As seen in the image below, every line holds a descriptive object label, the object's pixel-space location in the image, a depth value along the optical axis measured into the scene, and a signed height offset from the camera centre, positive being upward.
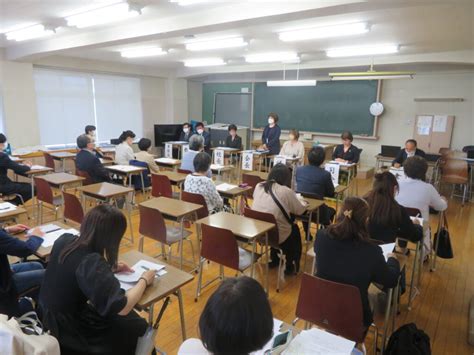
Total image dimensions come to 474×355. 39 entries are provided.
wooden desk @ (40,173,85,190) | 4.07 -0.88
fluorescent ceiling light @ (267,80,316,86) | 6.53 +0.64
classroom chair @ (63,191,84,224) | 3.51 -1.06
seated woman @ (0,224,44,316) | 1.79 -0.96
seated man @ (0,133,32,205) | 4.46 -1.04
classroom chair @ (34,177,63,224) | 4.06 -1.05
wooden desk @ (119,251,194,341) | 1.68 -0.94
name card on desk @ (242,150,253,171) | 7.02 -0.98
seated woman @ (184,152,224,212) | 3.62 -0.79
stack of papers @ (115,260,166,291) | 1.77 -0.91
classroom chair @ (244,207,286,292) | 2.95 -1.07
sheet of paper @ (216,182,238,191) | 4.00 -0.91
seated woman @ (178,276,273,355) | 0.95 -0.60
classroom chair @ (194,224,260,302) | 2.56 -1.08
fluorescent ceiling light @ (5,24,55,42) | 4.83 +1.15
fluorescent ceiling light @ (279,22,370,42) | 4.35 +1.15
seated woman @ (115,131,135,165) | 5.87 -0.77
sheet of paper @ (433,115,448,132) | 7.60 -0.11
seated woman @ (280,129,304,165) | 6.77 -0.68
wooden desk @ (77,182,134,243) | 3.74 -0.93
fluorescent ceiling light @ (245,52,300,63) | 7.03 +1.25
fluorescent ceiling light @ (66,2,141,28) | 3.72 +1.14
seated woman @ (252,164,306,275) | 3.09 -0.81
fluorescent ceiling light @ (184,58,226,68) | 8.17 +1.27
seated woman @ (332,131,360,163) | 6.04 -0.66
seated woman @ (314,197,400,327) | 1.79 -0.76
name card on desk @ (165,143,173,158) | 9.10 -1.06
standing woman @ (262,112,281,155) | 7.54 -0.55
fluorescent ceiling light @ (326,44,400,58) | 5.91 +1.22
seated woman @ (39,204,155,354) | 1.46 -0.82
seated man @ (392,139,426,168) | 5.87 -0.62
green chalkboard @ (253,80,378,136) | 8.48 +0.25
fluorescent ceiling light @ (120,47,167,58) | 6.86 +1.24
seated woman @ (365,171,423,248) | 2.50 -0.74
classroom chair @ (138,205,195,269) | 3.00 -1.09
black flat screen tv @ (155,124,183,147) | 9.90 -0.65
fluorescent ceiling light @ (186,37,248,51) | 5.61 +1.21
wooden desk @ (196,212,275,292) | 2.57 -0.92
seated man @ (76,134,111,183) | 4.93 -0.80
